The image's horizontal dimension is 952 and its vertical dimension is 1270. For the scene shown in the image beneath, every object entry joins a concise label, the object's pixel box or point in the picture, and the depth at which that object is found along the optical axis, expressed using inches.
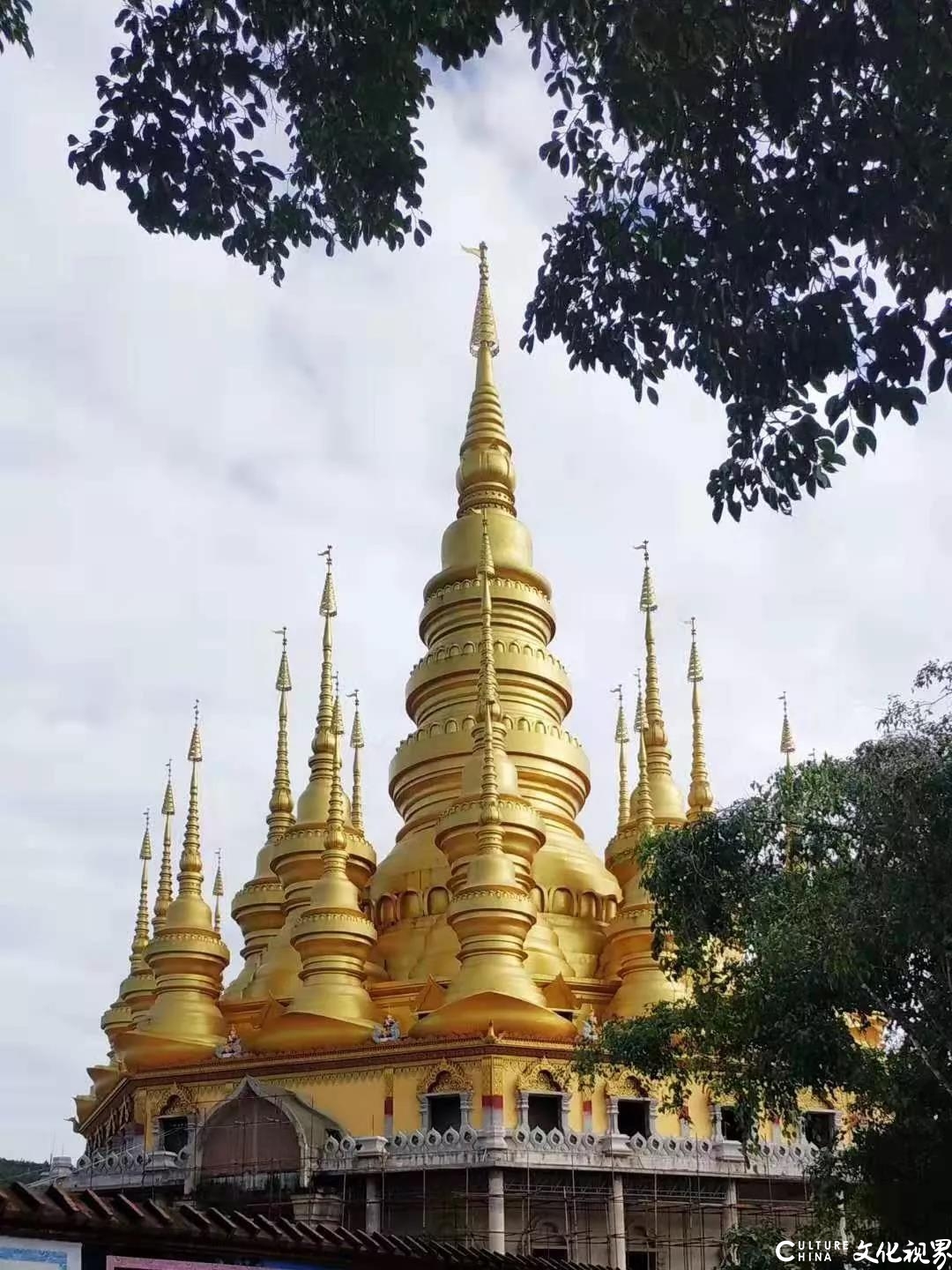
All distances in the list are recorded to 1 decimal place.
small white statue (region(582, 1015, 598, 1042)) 1068.5
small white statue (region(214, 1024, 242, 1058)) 1156.6
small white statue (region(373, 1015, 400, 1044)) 1104.2
